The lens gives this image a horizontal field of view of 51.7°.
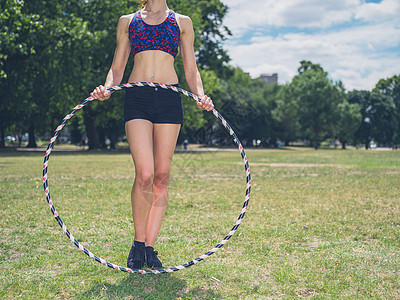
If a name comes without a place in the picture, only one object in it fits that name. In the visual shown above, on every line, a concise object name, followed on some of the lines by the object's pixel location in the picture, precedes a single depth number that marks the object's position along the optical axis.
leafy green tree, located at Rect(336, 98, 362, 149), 75.79
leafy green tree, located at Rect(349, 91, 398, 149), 92.19
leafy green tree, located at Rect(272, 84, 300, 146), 76.12
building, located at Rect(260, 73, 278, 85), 188.32
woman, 4.59
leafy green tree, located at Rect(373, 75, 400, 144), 103.38
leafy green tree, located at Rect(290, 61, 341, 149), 71.62
